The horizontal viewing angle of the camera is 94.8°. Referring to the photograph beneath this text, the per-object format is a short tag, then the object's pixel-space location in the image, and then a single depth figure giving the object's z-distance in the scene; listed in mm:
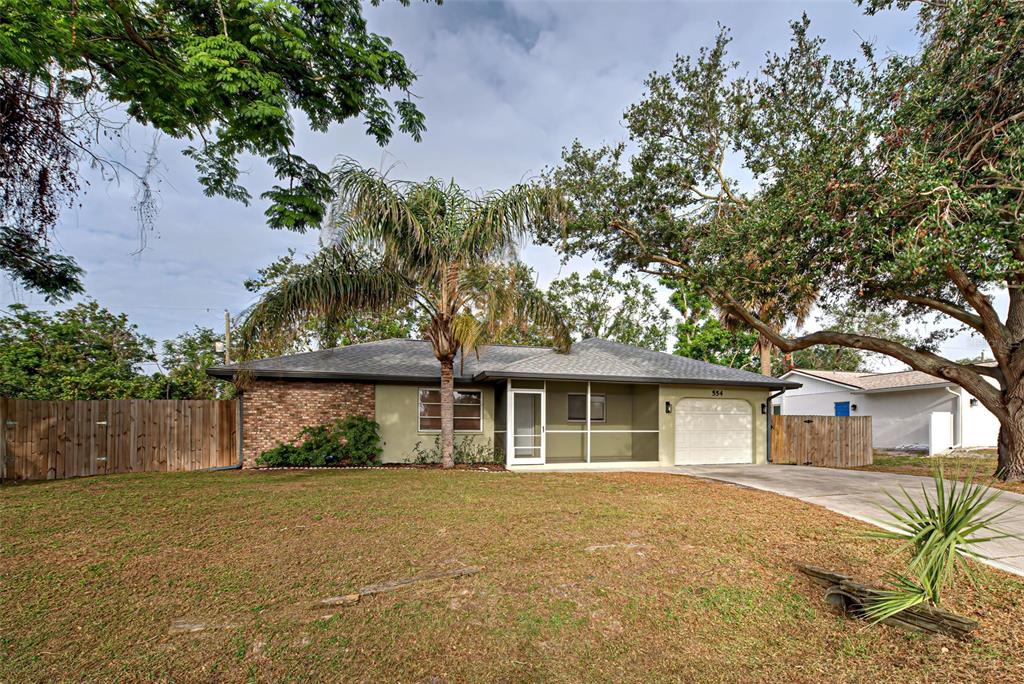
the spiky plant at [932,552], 3740
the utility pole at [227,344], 21286
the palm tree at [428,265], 10398
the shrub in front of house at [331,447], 11953
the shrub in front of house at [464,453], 13031
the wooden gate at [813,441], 14594
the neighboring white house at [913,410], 19094
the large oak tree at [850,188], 7332
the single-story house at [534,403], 12266
